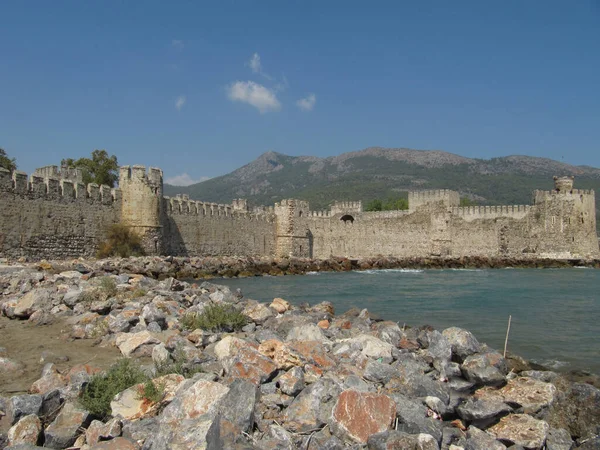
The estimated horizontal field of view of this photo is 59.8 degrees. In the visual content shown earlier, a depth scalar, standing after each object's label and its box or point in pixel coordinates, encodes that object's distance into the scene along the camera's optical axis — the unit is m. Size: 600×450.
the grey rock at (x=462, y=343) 6.40
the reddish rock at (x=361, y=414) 4.02
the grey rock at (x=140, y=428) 3.85
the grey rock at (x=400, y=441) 3.77
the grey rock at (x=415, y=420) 4.13
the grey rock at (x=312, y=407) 4.14
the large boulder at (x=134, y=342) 5.93
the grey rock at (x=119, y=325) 6.78
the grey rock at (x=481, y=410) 4.64
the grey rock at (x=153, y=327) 6.78
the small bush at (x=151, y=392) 4.29
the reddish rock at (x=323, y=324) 7.76
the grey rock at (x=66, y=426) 3.84
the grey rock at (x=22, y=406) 4.11
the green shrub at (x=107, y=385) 4.19
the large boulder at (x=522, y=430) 4.36
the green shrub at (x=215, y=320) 7.05
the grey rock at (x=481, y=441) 4.16
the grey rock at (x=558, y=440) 4.38
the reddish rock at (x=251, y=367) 4.71
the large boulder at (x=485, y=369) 5.44
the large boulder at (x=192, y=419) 3.53
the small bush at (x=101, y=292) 8.42
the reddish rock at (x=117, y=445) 3.60
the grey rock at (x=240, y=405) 3.95
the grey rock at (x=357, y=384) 4.77
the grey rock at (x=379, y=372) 5.24
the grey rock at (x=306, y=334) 6.55
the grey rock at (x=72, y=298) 8.23
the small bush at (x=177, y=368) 4.86
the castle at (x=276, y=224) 16.41
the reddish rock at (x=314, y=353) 5.41
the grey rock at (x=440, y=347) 6.16
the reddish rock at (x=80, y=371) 4.69
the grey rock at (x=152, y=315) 7.13
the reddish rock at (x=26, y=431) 3.86
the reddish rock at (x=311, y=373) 4.86
